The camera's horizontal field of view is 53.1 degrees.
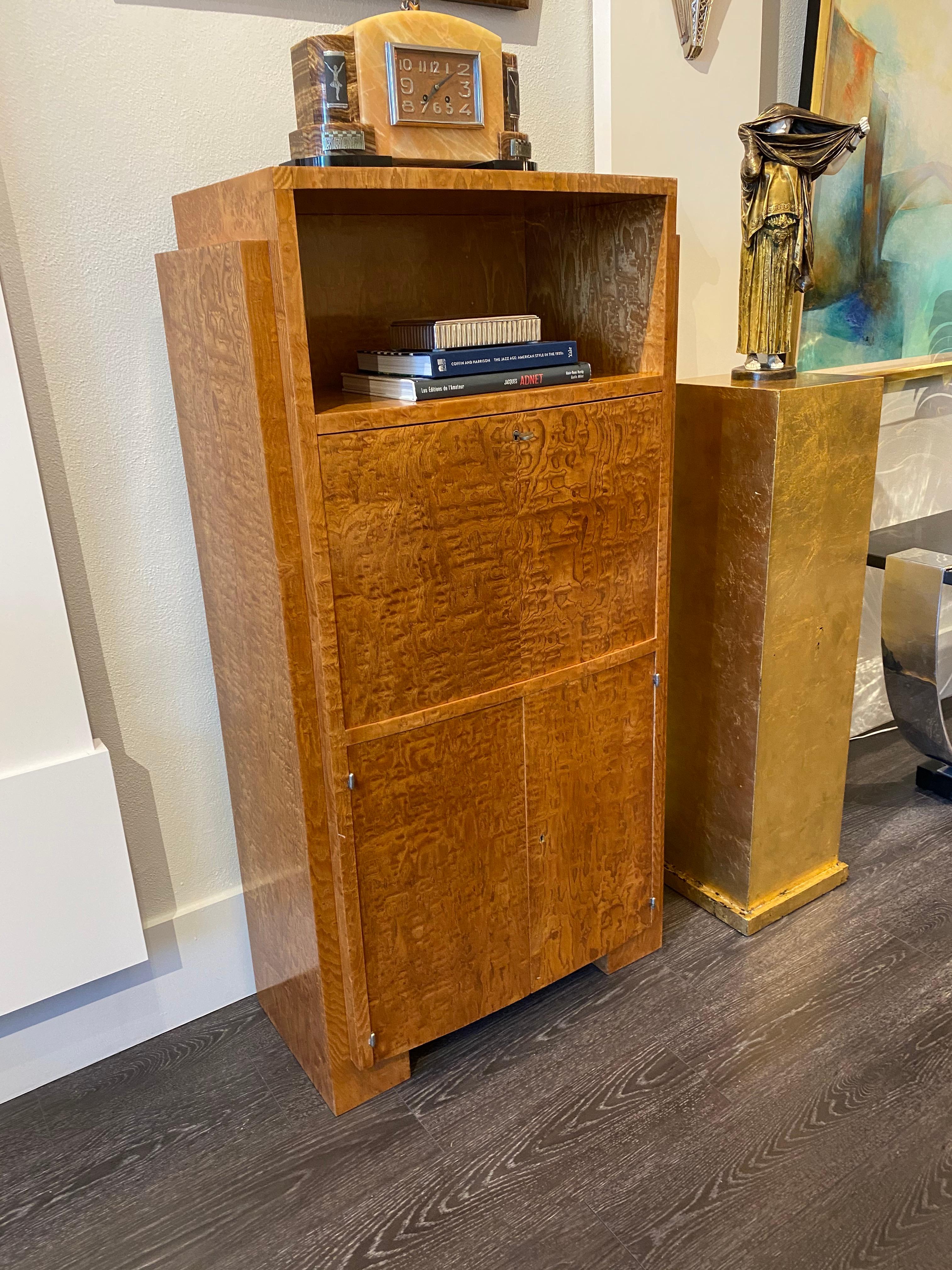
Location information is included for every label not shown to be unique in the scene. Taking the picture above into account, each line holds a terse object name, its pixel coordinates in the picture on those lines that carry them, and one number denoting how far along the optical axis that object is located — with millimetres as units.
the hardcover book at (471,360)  1397
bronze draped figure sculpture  1768
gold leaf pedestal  1786
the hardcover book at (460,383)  1384
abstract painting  2297
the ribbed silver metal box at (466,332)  1422
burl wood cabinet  1337
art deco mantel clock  1308
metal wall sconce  1962
